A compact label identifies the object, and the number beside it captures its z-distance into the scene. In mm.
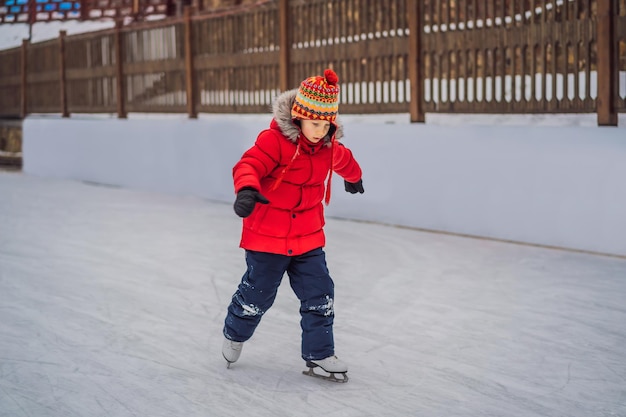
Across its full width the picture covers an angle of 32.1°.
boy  4320
